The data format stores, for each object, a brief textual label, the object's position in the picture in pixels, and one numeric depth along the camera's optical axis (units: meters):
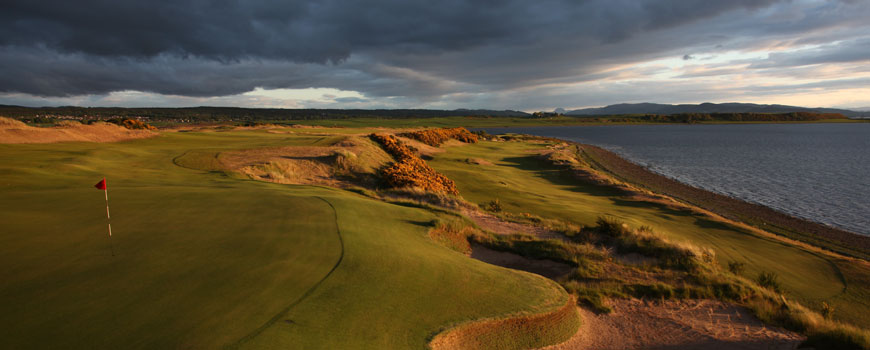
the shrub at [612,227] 14.69
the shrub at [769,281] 11.12
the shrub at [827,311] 9.87
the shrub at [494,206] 20.31
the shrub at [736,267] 12.76
